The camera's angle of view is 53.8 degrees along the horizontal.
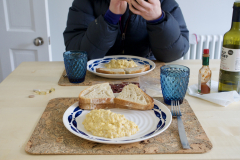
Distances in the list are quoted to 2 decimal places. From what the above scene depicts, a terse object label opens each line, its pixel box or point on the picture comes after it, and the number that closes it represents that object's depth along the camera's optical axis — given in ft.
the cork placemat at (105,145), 2.02
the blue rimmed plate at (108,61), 3.79
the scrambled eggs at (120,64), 4.15
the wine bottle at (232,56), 2.83
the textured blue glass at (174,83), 2.81
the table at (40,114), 1.99
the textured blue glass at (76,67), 3.57
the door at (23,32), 7.56
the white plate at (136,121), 2.11
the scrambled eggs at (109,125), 2.15
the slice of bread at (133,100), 2.68
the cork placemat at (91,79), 3.67
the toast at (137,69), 3.91
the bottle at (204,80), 3.15
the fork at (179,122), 2.10
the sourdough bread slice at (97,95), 2.73
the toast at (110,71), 3.85
